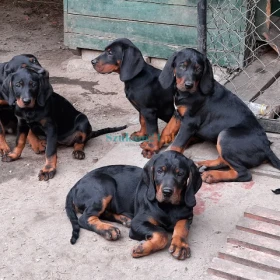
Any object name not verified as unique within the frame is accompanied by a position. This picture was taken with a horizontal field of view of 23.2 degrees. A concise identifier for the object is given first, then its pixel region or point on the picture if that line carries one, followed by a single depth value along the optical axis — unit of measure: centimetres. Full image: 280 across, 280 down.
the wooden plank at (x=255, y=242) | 463
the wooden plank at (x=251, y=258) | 445
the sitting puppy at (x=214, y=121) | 566
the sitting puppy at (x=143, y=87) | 612
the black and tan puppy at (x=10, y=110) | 628
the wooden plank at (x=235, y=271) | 438
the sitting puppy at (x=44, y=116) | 600
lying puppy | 462
